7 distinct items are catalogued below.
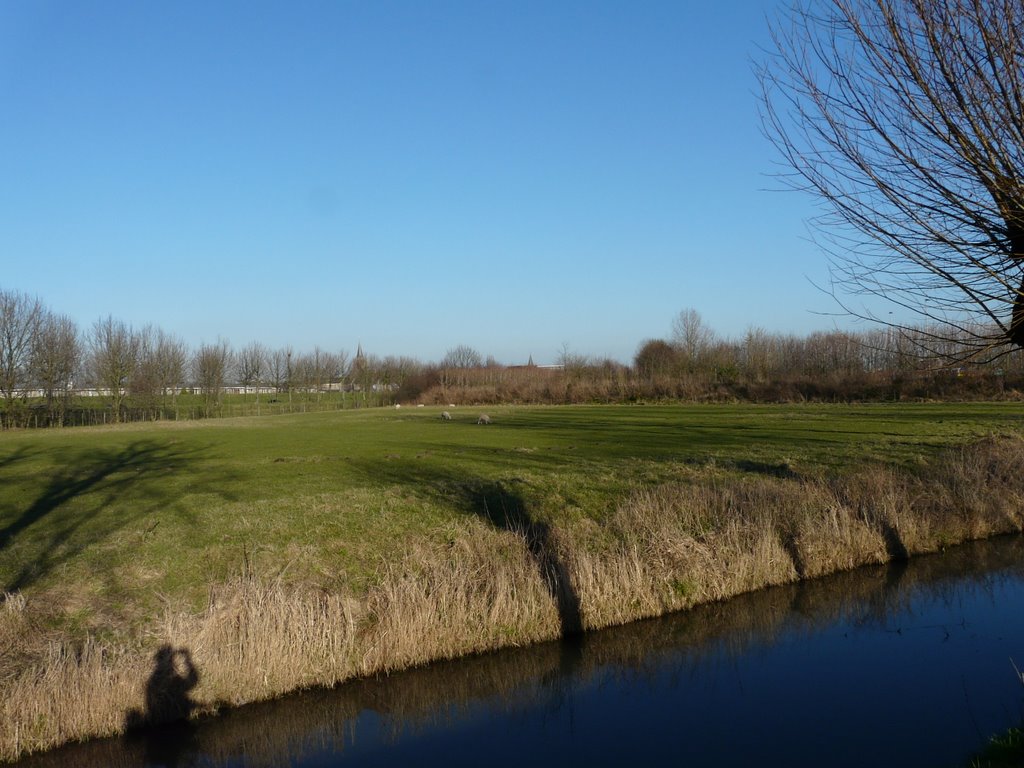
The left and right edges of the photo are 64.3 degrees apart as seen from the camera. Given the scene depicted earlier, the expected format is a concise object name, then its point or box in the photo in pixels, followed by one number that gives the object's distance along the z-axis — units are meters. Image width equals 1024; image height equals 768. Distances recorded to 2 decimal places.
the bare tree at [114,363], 68.06
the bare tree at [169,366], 74.14
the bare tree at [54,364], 61.69
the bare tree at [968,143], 6.06
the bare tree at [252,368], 103.38
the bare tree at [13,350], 58.97
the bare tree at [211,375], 80.38
